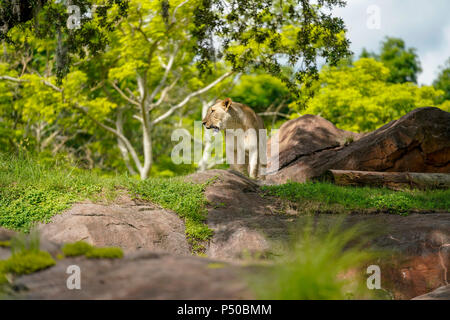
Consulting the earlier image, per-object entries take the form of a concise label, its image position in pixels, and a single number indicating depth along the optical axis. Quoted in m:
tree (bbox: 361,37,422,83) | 47.88
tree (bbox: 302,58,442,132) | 21.55
